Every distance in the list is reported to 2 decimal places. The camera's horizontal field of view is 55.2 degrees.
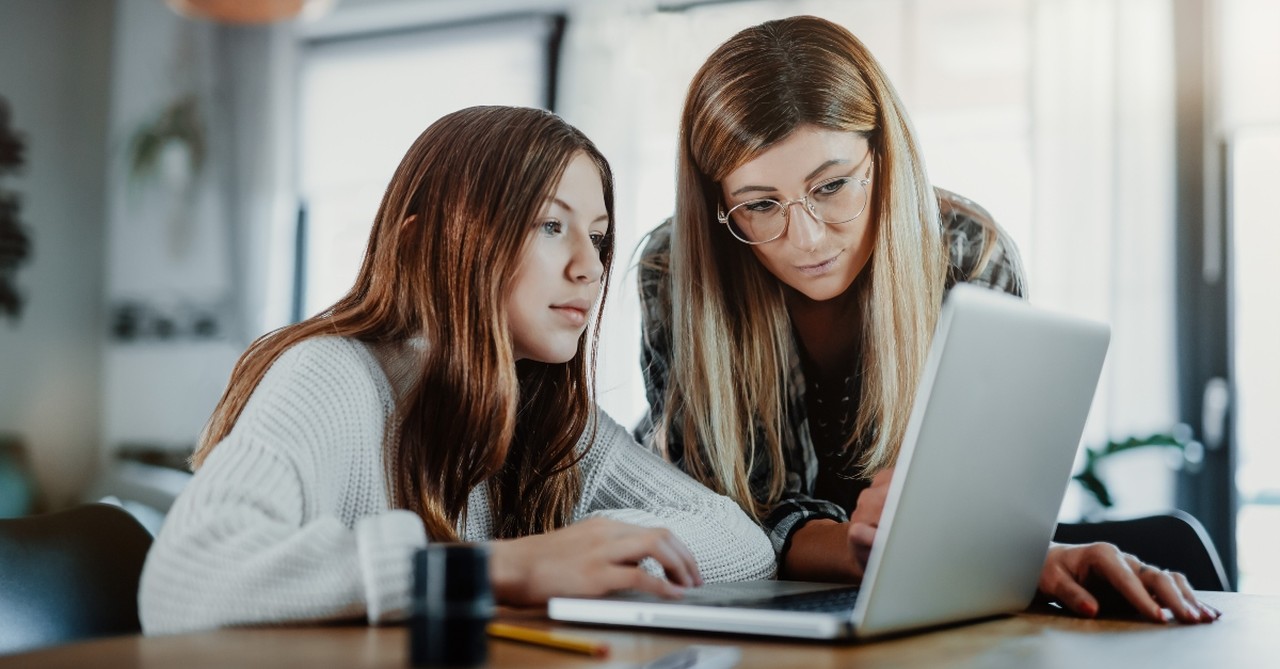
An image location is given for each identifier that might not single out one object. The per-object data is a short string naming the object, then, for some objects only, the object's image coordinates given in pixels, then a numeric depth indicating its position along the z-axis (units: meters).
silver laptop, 0.79
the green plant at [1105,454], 3.16
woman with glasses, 1.53
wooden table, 0.73
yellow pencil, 0.76
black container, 0.68
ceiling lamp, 2.94
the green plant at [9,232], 4.35
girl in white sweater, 0.88
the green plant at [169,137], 4.57
